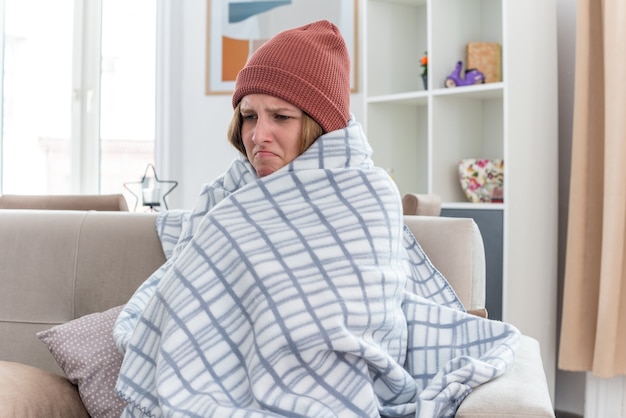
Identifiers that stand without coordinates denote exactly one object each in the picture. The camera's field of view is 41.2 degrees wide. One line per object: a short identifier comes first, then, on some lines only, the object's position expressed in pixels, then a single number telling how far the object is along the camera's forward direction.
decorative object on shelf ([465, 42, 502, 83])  3.57
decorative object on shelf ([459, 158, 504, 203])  3.46
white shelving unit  3.31
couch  2.05
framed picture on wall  4.41
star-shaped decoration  4.22
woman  1.54
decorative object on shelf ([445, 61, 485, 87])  3.53
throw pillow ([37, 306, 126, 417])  1.77
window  4.88
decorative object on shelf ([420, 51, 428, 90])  3.75
